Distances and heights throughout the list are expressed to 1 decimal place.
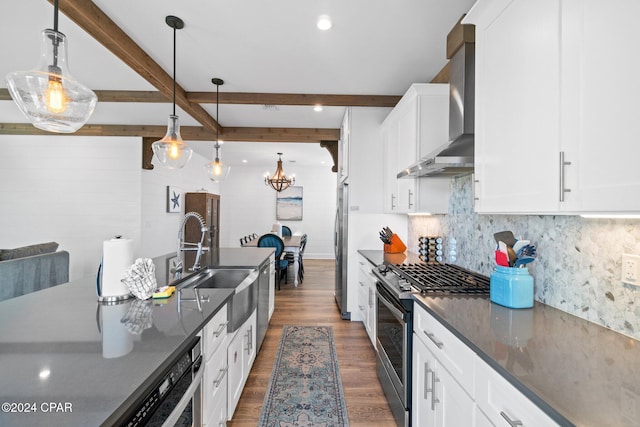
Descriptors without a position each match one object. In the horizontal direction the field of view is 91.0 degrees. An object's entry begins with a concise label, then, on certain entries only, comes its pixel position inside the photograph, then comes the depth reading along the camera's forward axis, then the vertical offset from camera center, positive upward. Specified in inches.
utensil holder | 59.7 -13.5
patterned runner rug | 81.1 -52.3
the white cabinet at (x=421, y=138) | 107.4 +27.6
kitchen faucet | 83.9 -13.6
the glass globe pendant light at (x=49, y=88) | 59.4 +24.2
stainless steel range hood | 74.4 +24.5
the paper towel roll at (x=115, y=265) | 58.1 -9.8
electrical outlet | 43.9 -7.3
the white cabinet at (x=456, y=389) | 35.4 -24.5
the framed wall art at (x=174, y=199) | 261.4 +11.8
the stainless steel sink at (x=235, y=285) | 77.3 -21.3
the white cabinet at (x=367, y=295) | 113.0 -33.0
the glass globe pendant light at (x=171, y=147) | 109.7 +23.3
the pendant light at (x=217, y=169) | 150.9 +21.8
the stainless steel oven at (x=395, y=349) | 69.6 -33.8
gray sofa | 126.7 -25.5
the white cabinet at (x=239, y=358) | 73.1 -39.2
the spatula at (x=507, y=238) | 66.3 -4.5
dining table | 229.9 -25.8
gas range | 71.2 -16.3
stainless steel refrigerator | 159.0 -17.4
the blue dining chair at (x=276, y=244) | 210.5 -20.4
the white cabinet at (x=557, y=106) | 34.0 +15.2
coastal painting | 363.9 +11.8
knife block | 139.3 -13.6
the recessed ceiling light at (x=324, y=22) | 90.7 +56.8
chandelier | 274.8 +30.2
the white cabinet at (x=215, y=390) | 55.7 -34.0
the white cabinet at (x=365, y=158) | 156.3 +28.5
